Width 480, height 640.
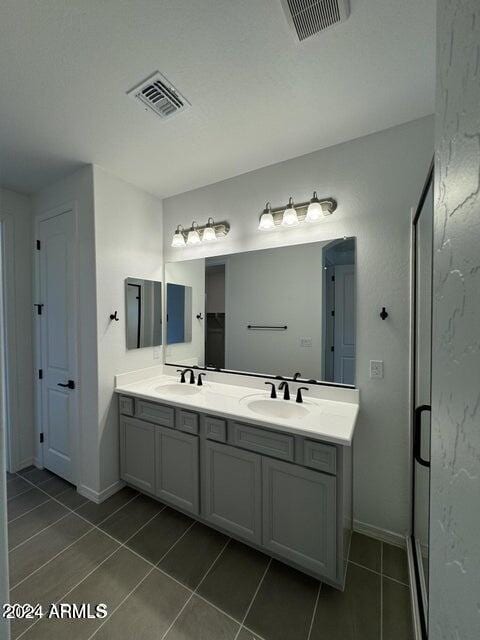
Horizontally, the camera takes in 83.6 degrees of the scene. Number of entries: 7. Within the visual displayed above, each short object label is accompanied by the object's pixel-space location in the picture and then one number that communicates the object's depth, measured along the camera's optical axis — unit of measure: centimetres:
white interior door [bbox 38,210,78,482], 223
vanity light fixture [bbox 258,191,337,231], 183
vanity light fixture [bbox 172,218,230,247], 230
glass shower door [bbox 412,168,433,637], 115
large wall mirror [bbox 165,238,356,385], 186
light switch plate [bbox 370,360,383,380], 172
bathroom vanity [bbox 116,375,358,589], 137
